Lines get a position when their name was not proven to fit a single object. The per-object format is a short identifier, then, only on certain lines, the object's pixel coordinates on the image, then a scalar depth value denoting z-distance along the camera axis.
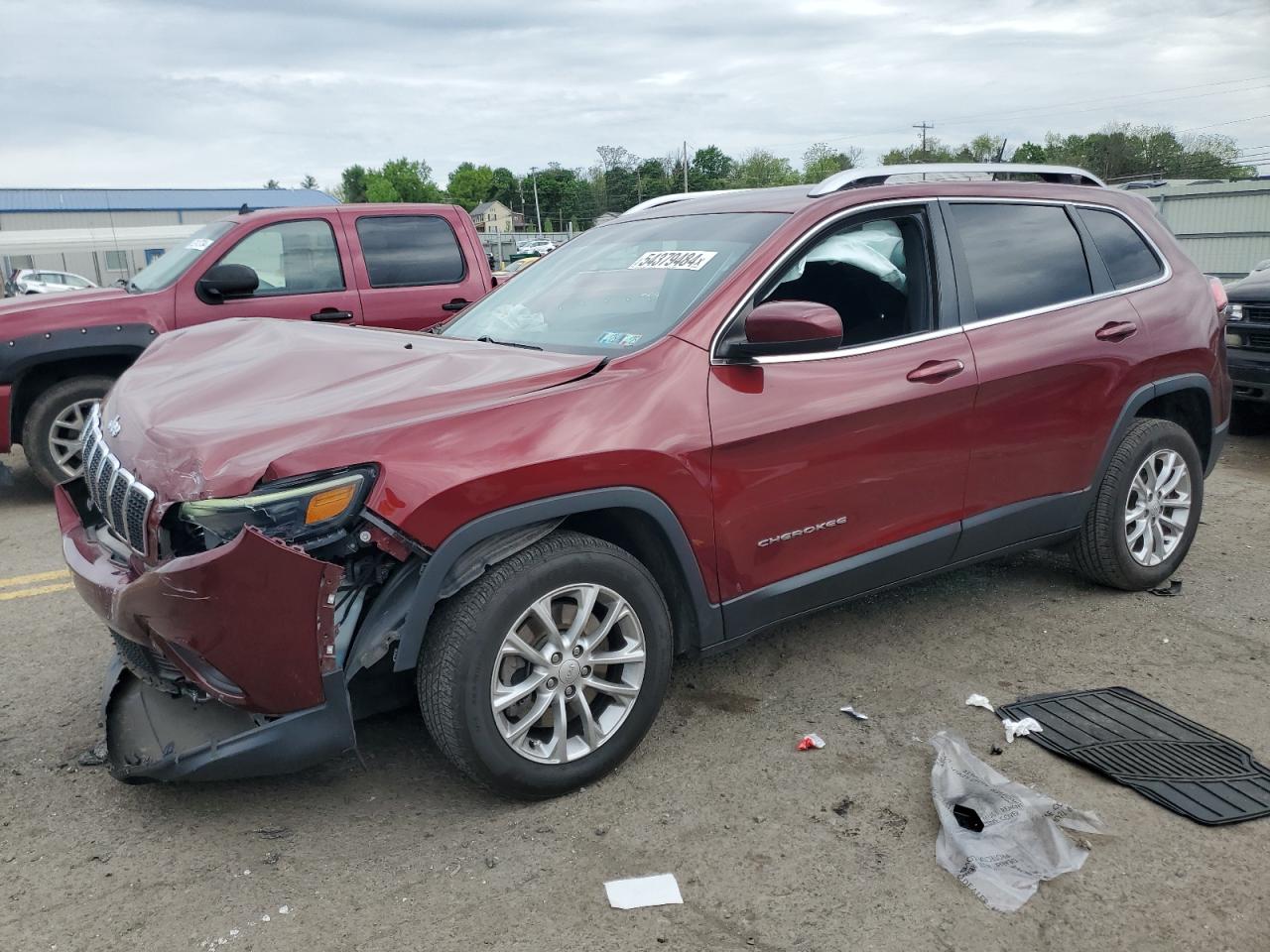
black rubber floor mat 3.00
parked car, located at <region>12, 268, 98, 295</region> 31.81
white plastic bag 2.63
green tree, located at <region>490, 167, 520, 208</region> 132.62
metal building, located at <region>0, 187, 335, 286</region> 49.22
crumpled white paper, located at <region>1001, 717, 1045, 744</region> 3.40
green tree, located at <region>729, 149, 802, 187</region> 107.18
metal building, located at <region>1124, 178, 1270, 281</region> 21.44
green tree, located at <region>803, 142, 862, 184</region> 109.97
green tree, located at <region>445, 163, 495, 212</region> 136.38
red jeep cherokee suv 2.62
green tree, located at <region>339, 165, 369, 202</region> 131.46
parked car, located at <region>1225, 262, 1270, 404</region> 7.70
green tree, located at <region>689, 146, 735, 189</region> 114.69
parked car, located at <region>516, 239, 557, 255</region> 48.52
